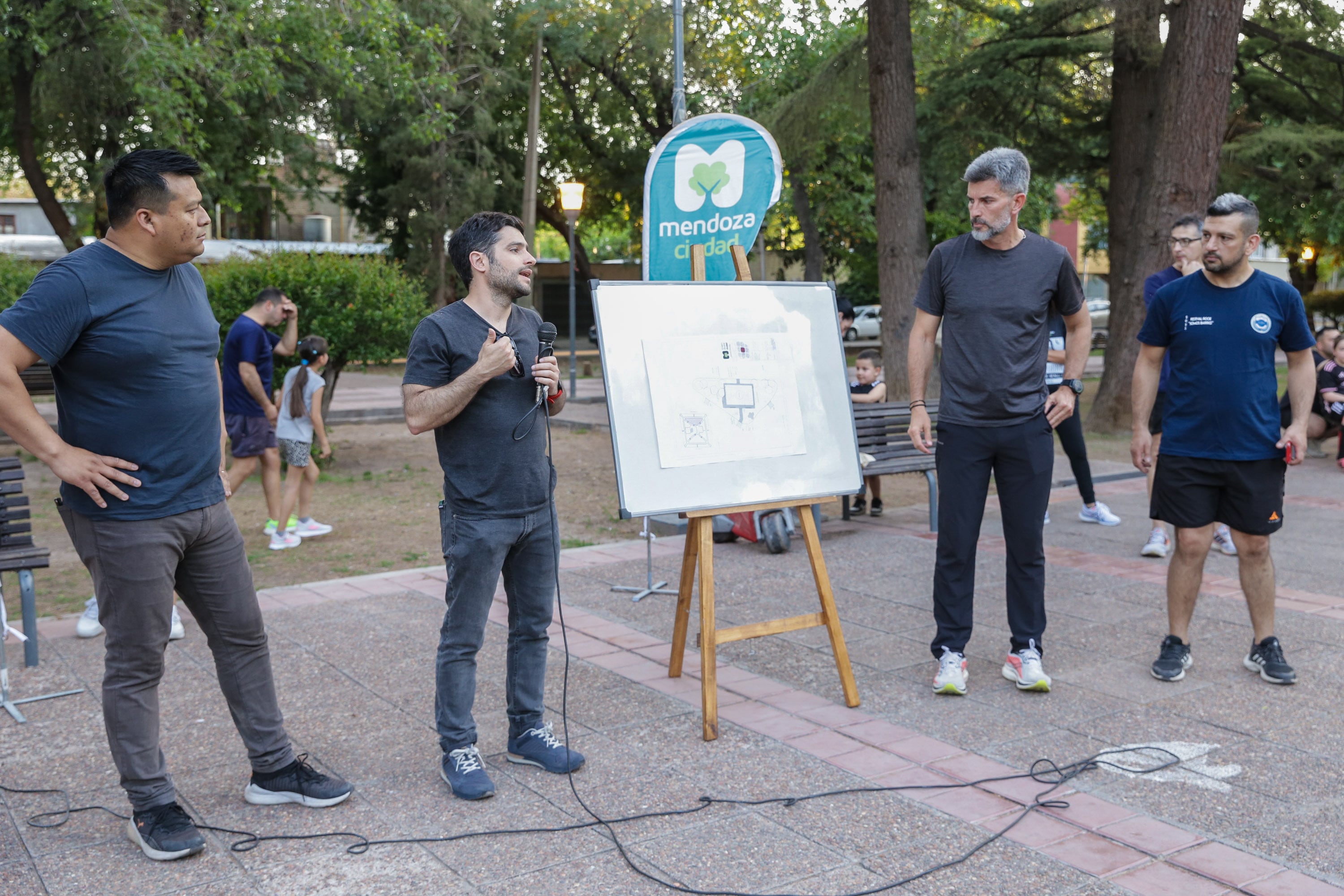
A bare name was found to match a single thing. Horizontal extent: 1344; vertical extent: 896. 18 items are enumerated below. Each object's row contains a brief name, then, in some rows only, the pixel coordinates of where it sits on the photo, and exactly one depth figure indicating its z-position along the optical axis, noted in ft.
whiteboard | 13.98
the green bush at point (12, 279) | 44.11
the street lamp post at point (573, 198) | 66.39
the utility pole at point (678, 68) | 26.23
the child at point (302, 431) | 27.22
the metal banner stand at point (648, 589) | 20.86
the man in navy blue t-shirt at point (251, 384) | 26.12
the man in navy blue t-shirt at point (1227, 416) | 15.24
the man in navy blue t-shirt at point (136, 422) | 10.21
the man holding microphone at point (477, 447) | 11.86
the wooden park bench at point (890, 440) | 27.96
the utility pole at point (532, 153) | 87.15
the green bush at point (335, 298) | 40.09
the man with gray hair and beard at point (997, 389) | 14.98
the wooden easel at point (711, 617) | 13.87
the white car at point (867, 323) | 143.43
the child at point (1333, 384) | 37.06
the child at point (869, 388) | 29.73
